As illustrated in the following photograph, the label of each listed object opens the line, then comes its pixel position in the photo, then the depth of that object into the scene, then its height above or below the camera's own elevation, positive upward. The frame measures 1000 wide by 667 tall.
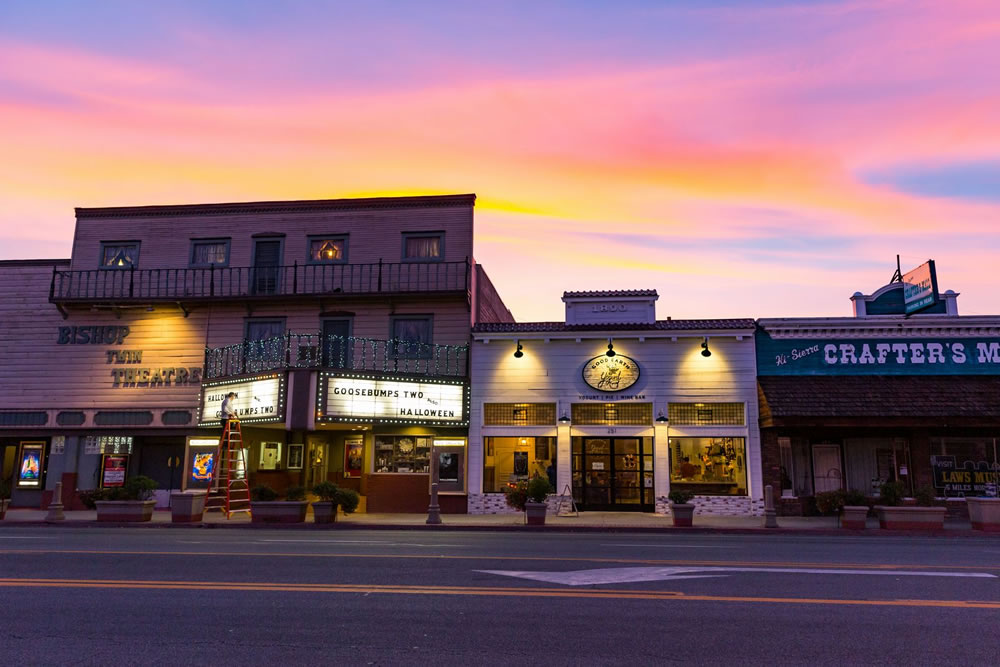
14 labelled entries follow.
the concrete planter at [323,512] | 19.81 -1.48
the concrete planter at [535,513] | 19.75 -1.44
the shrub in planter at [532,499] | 19.77 -1.09
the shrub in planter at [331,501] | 19.84 -1.19
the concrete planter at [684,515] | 19.42 -1.42
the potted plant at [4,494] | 21.22 -1.20
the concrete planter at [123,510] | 20.39 -1.53
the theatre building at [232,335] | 24.70 +4.43
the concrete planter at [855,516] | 18.56 -1.34
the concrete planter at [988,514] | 18.19 -1.22
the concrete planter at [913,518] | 18.33 -1.36
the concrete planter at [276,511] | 20.09 -1.49
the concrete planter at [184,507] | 20.44 -1.44
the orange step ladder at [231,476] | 21.45 -0.60
